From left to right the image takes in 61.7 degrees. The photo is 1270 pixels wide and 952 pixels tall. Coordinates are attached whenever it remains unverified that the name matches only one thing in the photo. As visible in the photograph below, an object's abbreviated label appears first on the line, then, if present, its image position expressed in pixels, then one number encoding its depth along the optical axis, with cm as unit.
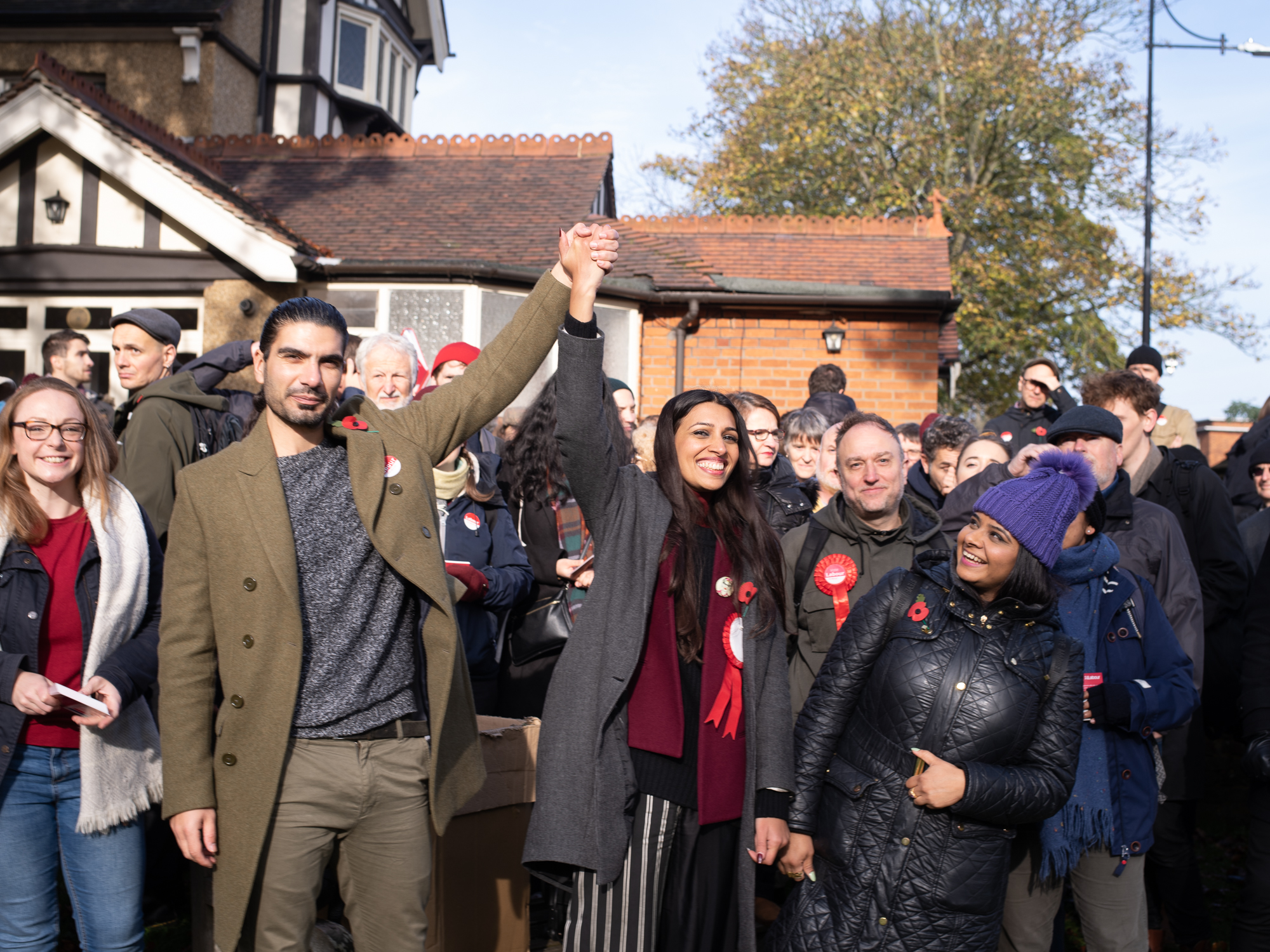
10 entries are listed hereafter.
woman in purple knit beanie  310
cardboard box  401
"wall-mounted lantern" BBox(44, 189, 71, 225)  1177
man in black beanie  796
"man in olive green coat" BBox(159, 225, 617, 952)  276
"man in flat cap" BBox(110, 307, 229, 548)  415
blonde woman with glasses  316
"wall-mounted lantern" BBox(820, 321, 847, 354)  1259
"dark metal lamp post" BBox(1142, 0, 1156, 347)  1797
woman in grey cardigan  298
